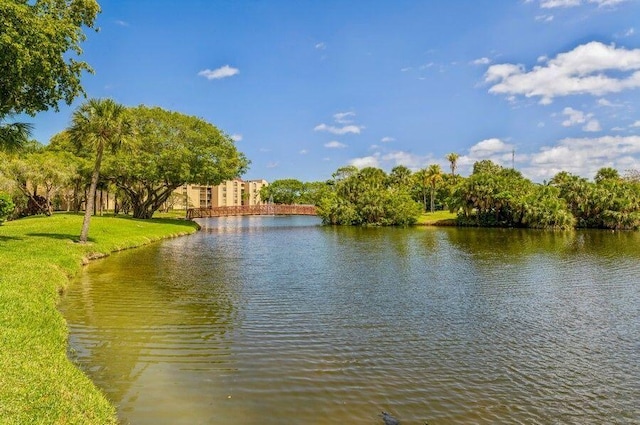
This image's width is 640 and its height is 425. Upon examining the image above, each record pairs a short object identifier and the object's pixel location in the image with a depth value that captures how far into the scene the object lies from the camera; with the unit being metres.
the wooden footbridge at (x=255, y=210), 109.50
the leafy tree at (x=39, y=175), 48.78
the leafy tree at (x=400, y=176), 109.94
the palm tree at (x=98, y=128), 30.06
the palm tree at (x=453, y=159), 108.25
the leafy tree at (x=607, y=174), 86.93
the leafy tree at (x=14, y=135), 22.77
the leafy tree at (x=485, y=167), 118.81
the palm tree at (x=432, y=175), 97.69
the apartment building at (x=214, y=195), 170.50
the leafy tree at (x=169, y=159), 56.09
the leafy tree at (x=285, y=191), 176.75
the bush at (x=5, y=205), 38.12
